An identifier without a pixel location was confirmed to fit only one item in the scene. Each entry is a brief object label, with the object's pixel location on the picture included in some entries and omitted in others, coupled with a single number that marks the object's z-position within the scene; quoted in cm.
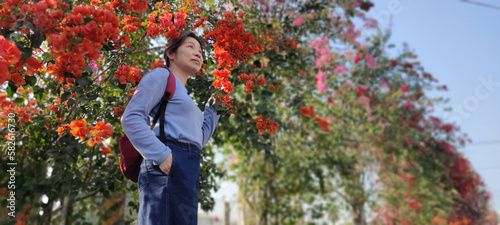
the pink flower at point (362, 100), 948
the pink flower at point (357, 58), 1012
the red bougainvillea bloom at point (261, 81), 324
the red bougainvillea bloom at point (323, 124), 688
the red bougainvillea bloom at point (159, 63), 240
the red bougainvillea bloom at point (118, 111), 264
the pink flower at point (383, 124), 1013
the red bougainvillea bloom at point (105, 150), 382
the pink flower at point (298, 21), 555
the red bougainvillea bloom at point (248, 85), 283
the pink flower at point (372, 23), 1080
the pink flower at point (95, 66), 286
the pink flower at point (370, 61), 1039
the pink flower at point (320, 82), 796
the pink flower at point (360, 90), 945
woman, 162
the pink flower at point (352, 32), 919
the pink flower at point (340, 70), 947
